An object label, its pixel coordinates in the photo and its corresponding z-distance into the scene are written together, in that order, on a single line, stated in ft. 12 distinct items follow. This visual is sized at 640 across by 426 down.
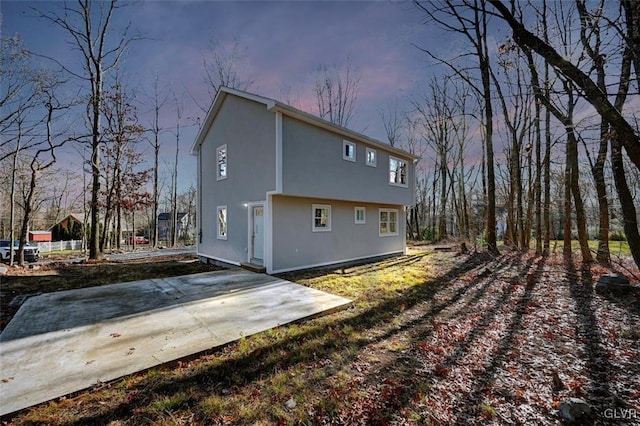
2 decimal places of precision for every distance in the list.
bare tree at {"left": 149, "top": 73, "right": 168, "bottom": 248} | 65.41
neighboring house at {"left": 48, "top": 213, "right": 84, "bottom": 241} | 99.38
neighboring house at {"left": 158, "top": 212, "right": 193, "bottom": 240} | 138.68
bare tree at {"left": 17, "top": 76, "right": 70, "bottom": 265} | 31.19
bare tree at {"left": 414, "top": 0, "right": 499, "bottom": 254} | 34.45
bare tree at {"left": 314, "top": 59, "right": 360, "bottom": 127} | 66.44
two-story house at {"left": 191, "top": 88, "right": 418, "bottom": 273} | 26.58
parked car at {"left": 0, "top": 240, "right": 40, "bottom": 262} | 46.57
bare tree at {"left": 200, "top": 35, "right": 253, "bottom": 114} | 55.98
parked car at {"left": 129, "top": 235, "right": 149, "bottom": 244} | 108.05
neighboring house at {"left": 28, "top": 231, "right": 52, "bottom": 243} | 101.35
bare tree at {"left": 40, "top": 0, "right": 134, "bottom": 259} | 36.35
